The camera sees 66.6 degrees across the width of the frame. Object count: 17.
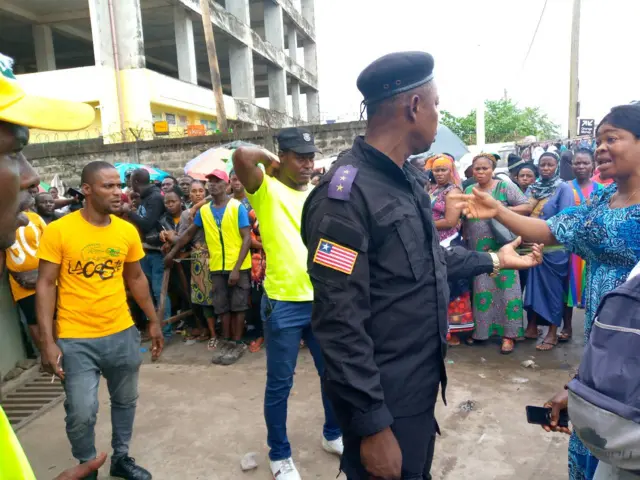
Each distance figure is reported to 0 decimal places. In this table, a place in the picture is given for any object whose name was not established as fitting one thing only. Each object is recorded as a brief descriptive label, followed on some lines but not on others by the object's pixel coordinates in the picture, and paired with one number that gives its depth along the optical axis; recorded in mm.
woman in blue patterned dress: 2057
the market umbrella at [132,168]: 9047
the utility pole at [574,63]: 13500
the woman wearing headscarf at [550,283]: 4906
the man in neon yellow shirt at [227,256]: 5176
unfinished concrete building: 13852
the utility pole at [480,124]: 15773
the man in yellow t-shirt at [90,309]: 2711
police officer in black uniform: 1573
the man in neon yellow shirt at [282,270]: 2857
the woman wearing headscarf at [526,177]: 6133
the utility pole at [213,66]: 13130
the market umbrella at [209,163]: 7219
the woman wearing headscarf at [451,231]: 4961
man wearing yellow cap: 974
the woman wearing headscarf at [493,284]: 4836
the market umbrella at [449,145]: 9320
